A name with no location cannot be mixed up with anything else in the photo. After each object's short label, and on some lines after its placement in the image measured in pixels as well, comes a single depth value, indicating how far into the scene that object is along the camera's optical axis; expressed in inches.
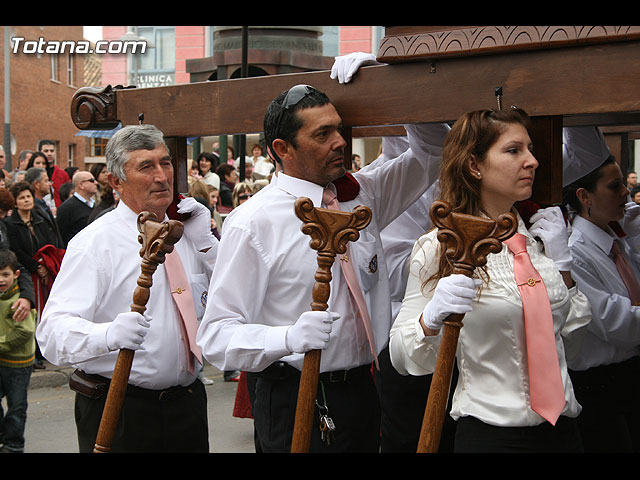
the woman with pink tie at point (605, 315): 138.9
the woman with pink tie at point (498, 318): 96.1
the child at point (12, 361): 214.5
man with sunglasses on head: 106.3
